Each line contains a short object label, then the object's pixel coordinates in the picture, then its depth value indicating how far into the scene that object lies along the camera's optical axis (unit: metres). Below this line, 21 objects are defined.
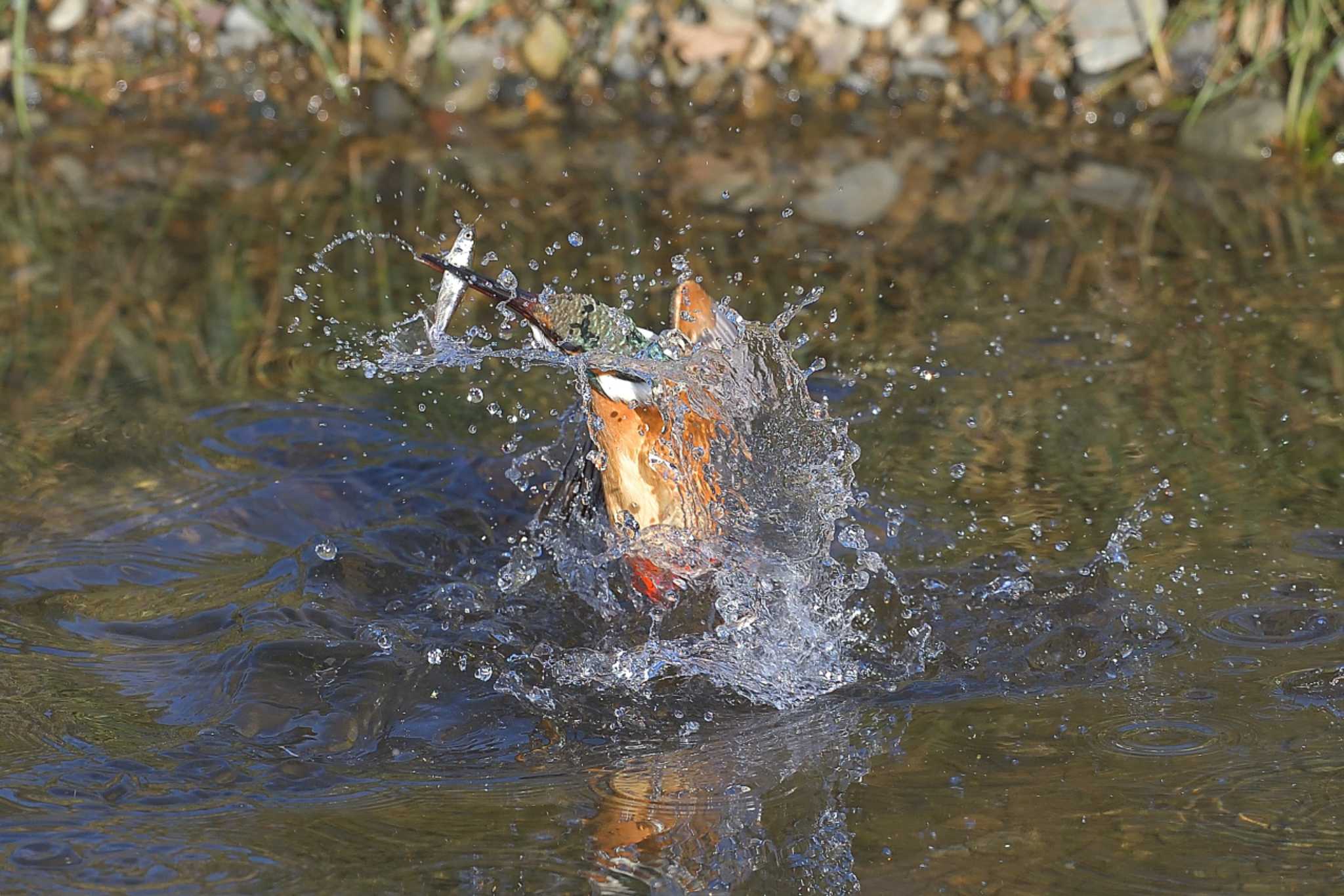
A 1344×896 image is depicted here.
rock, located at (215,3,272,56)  14.16
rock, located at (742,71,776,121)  13.87
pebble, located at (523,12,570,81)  14.08
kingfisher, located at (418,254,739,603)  5.90
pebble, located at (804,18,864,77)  14.10
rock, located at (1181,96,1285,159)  12.66
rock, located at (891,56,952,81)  13.96
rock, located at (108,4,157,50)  14.30
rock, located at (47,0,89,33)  14.35
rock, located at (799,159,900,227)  11.54
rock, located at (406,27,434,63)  14.23
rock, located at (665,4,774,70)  14.04
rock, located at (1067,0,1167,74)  13.73
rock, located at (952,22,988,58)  14.09
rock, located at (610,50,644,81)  14.05
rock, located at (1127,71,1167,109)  13.57
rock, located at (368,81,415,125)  13.73
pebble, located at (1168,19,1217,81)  13.64
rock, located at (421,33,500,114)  13.93
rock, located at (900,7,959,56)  14.10
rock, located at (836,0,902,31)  14.16
